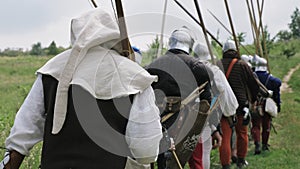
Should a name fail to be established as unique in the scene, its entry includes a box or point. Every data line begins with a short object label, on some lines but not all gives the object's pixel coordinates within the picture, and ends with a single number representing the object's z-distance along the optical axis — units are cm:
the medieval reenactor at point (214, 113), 855
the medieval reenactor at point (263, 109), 1288
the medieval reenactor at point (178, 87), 696
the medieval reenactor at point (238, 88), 1017
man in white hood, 409
